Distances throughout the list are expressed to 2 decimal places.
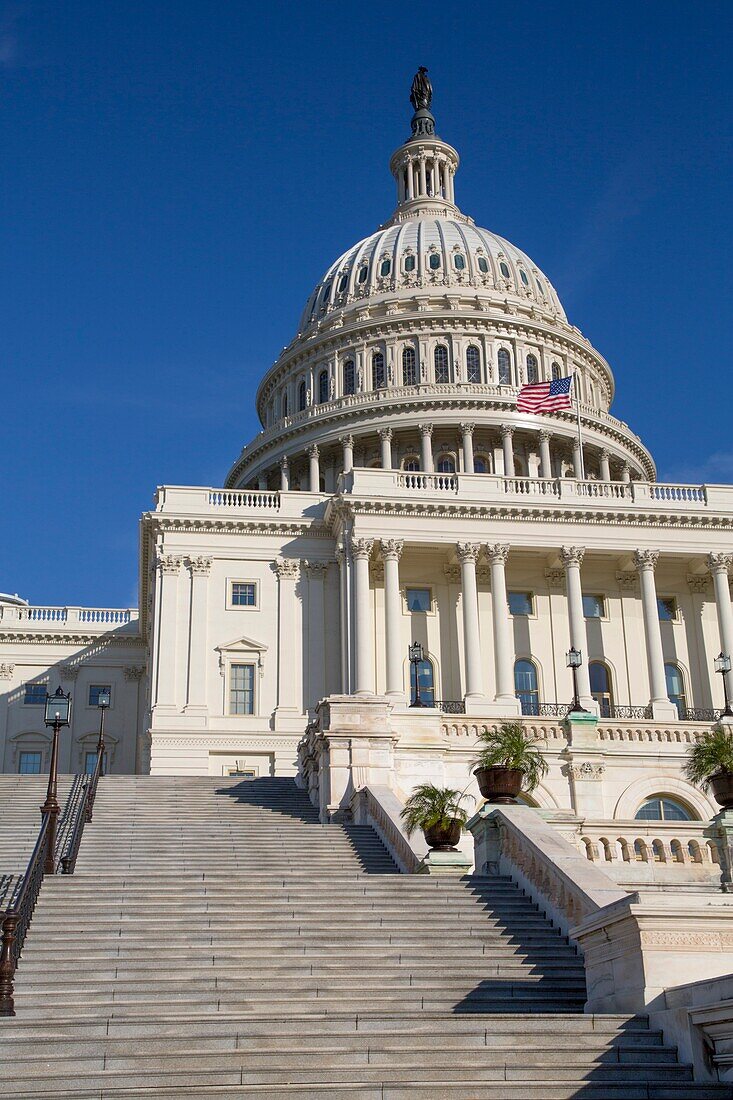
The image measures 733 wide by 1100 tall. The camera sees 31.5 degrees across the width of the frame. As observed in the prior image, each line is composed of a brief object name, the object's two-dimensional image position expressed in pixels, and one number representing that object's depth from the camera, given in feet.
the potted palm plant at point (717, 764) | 84.43
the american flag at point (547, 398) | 232.53
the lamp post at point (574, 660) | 140.46
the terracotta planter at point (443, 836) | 76.02
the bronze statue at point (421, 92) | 415.23
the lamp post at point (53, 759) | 72.84
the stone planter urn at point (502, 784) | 81.00
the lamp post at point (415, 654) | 141.96
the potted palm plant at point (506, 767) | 81.10
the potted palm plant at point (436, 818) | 76.18
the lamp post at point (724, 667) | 142.89
